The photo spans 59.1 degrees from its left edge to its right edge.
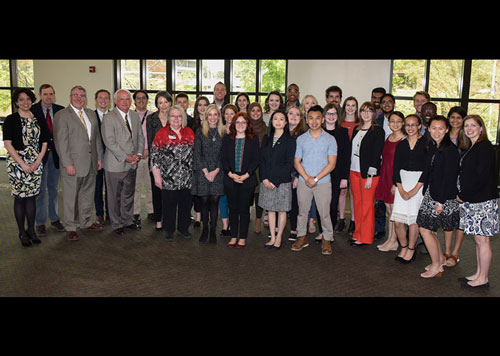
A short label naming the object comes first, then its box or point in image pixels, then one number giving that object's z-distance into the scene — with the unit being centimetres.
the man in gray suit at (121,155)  520
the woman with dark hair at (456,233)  453
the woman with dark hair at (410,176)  437
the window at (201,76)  967
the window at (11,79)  1071
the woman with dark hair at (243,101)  594
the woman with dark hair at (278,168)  476
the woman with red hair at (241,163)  483
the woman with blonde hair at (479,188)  376
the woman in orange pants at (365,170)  475
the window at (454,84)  830
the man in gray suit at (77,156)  507
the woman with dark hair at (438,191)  396
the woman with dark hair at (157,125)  537
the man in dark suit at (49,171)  527
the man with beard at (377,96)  591
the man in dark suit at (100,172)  547
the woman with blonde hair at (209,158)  496
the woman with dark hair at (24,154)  466
